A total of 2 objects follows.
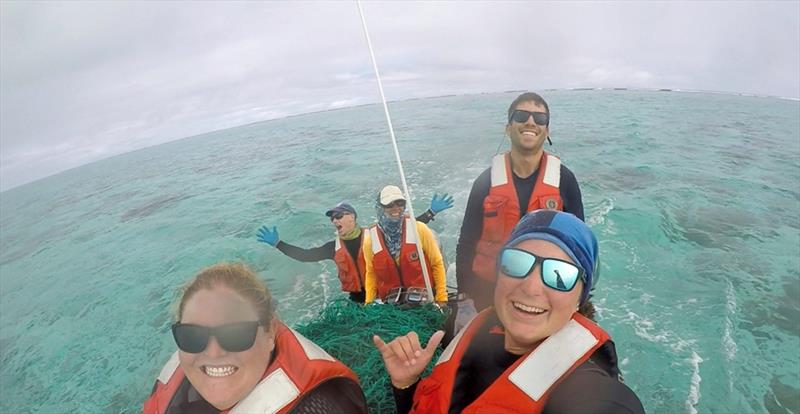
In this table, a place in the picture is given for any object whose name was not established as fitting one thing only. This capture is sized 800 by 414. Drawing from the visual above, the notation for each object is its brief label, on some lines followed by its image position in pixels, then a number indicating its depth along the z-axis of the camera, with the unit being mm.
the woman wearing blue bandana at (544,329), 1392
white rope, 3339
